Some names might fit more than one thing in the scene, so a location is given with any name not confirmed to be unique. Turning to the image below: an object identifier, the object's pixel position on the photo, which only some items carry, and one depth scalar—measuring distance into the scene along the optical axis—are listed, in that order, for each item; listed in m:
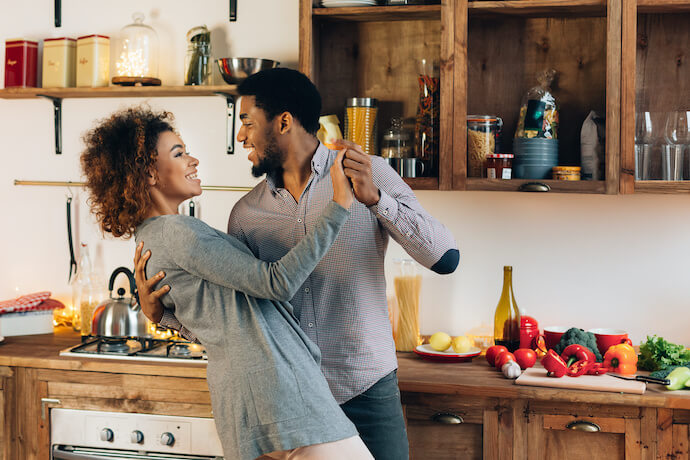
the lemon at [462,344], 2.43
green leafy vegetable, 2.25
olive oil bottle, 2.48
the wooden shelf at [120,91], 2.76
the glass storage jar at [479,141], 2.43
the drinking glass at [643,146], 2.31
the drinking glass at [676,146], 2.30
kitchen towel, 2.78
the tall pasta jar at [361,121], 2.52
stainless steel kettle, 2.54
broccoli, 2.31
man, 1.84
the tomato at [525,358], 2.27
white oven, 2.31
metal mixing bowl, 2.63
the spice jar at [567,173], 2.34
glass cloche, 2.88
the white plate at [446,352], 2.40
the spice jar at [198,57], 2.80
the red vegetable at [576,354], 2.19
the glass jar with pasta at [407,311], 2.58
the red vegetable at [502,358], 2.24
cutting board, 2.04
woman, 1.52
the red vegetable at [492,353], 2.32
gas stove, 2.41
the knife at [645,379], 2.06
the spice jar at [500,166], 2.36
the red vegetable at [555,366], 2.14
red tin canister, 2.96
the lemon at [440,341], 2.46
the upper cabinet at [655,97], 2.25
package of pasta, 2.40
